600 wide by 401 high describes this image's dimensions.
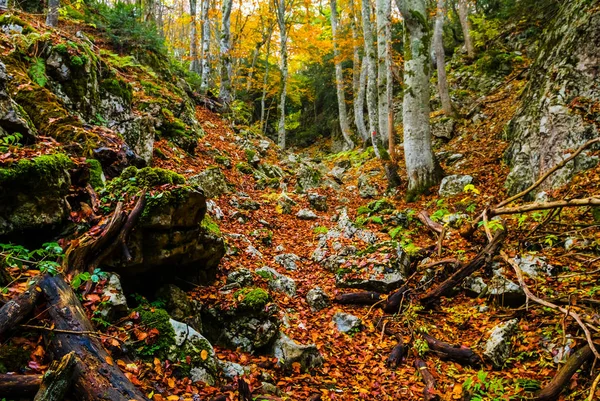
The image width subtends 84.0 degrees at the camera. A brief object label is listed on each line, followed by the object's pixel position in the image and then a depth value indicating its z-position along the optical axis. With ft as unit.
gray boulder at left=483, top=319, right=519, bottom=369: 13.05
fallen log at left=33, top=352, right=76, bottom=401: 6.73
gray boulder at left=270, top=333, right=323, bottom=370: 13.20
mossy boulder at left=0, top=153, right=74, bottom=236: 9.86
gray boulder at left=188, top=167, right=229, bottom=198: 26.14
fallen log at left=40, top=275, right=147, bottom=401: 7.29
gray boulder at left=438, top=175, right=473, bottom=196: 27.22
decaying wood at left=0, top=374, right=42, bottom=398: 6.55
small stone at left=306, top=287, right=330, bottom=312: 17.99
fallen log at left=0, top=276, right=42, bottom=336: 7.44
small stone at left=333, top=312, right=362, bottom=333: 16.47
